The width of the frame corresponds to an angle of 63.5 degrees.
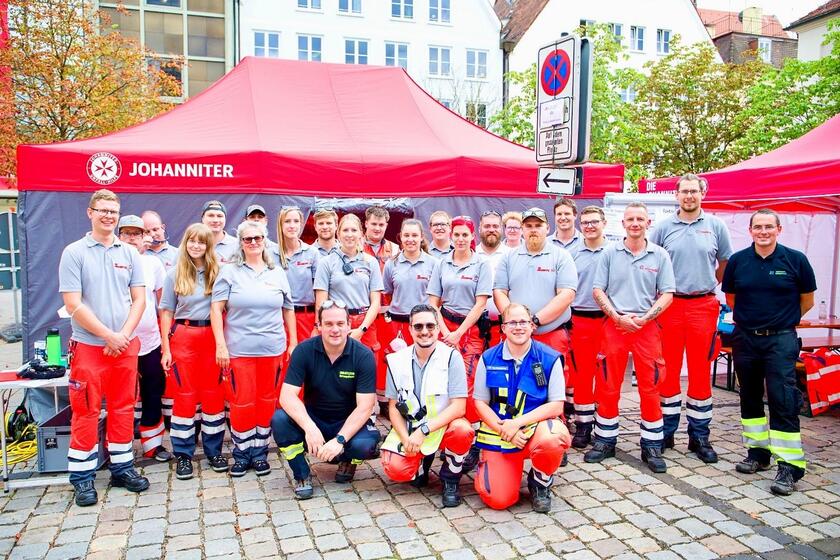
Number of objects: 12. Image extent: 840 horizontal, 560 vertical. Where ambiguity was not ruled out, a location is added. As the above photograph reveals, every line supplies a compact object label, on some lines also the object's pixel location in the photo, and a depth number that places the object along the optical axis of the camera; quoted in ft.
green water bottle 16.03
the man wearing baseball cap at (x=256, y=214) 19.67
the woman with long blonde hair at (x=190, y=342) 15.56
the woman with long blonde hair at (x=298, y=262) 17.81
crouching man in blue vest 13.67
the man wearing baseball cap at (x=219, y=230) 17.33
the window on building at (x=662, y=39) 116.78
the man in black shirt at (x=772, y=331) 15.07
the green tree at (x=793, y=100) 55.16
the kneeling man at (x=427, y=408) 14.11
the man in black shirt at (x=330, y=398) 14.42
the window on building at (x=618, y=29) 113.19
